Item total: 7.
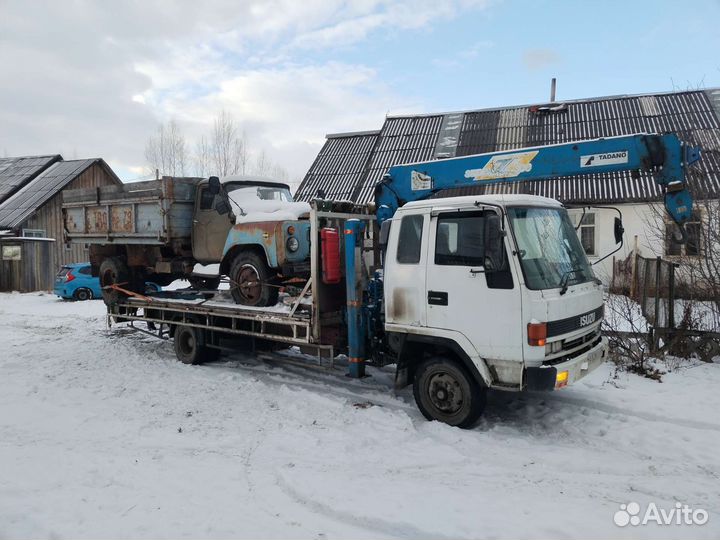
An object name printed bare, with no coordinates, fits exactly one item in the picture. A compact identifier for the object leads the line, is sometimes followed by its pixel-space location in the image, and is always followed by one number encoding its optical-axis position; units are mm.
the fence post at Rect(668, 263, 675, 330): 7840
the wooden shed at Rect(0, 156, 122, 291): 21000
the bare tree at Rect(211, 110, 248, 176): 32562
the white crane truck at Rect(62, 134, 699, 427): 4859
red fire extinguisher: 6508
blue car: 17297
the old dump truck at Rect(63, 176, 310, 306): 7430
